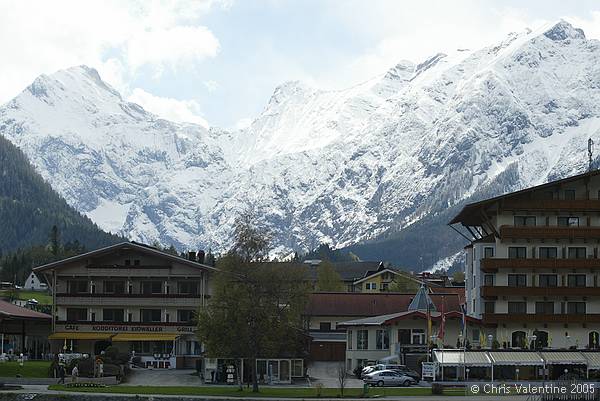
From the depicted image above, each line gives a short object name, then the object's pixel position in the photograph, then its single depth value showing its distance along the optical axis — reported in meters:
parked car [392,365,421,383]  105.50
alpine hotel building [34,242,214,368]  136.88
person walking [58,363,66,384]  101.62
